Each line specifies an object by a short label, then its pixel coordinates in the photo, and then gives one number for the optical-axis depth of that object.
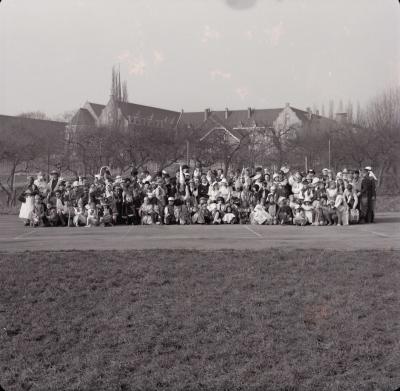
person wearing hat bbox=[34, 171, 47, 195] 18.52
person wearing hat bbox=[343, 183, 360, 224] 17.03
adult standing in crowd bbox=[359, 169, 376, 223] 17.25
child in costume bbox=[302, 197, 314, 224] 16.93
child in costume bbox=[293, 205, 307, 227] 16.75
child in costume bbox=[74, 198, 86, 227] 16.97
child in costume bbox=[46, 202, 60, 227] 16.95
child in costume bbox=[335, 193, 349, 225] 16.61
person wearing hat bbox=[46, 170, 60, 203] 18.29
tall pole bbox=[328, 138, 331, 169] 28.86
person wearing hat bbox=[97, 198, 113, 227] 16.97
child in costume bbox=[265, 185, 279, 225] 17.47
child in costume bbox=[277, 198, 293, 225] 17.21
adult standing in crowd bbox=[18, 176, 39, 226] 16.95
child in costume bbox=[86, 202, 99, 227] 16.88
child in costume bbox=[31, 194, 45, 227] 16.69
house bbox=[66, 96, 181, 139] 33.50
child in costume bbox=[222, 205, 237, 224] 17.55
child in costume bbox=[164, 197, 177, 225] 17.48
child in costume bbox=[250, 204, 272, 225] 17.31
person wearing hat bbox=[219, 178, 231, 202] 18.06
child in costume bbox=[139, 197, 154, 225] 17.44
